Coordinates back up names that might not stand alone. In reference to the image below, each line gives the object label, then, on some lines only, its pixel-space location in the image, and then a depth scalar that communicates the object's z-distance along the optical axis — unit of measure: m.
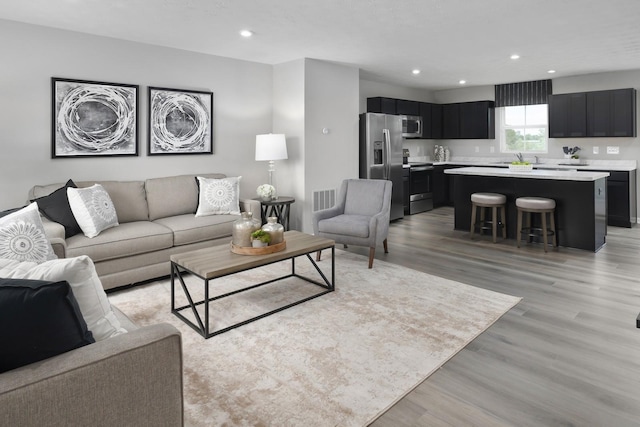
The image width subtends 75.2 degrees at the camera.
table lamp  5.24
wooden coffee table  2.86
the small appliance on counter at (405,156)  7.96
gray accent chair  4.43
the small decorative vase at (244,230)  3.22
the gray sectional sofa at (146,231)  3.56
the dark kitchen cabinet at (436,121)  8.72
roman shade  7.50
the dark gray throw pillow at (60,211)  3.60
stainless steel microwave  7.94
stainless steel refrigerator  6.56
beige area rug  2.08
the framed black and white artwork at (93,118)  4.14
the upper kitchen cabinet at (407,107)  7.82
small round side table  5.18
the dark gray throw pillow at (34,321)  1.19
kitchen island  4.91
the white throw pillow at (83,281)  1.45
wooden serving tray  3.17
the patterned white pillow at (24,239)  2.21
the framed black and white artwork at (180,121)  4.82
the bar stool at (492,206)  5.39
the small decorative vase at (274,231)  3.29
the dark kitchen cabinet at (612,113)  6.45
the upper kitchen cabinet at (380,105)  7.36
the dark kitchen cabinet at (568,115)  6.87
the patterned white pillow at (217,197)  4.60
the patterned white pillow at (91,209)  3.64
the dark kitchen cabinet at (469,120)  8.23
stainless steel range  7.76
